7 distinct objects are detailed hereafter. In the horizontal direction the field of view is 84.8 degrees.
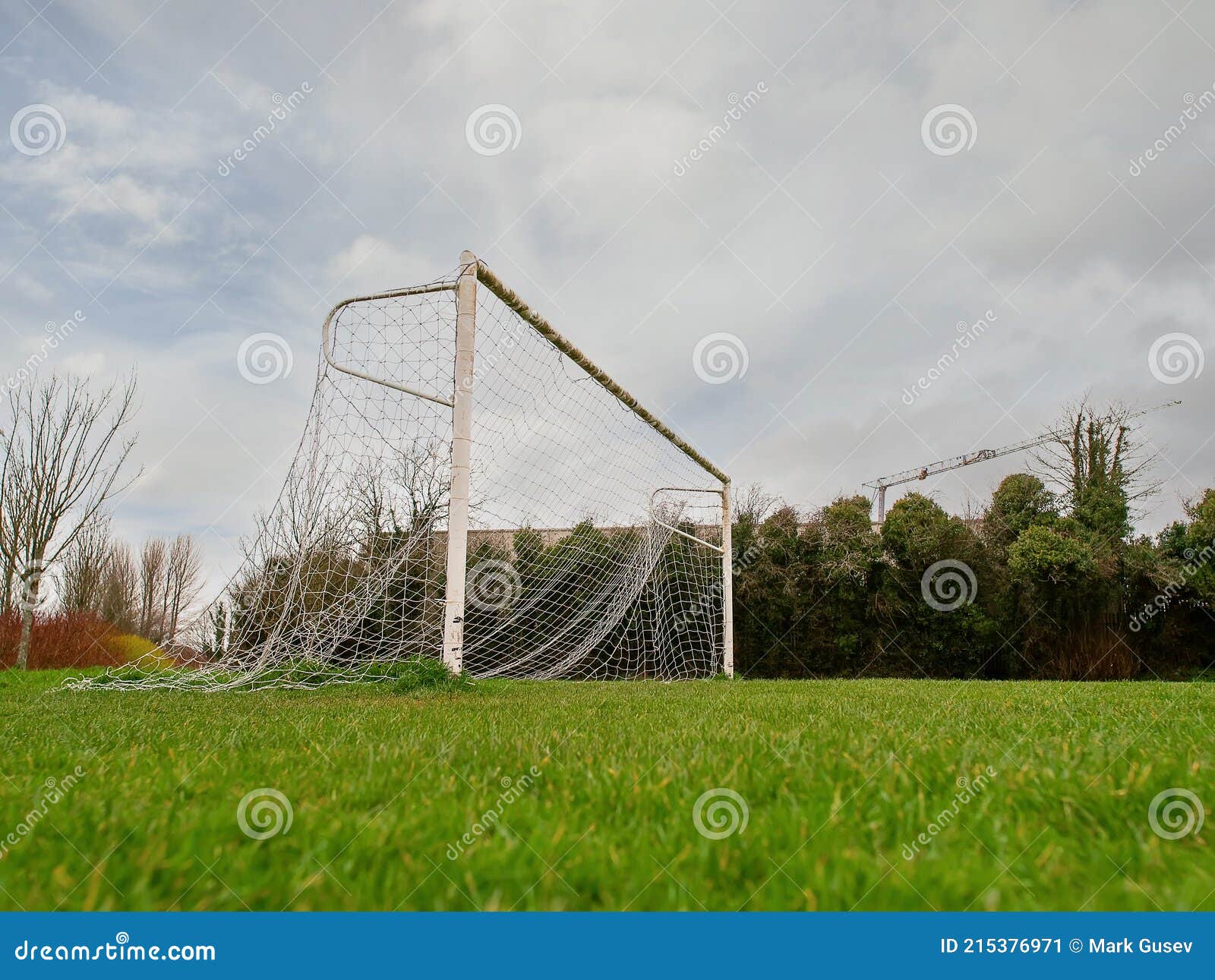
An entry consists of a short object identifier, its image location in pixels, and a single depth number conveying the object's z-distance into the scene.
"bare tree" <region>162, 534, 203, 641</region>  18.78
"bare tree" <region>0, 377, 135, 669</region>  8.63
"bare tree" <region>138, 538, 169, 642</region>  17.91
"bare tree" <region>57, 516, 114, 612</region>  12.23
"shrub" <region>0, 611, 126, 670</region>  9.76
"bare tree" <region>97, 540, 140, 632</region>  16.26
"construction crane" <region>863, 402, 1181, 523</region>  39.88
